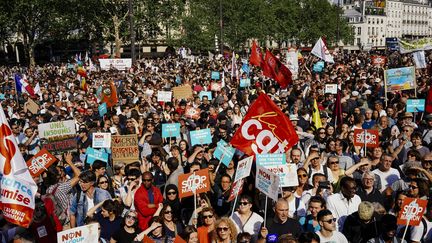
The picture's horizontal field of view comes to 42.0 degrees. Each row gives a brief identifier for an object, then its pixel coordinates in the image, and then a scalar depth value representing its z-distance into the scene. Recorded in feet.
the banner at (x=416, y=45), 81.30
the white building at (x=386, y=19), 425.28
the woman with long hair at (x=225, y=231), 19.11
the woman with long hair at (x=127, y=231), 20.99
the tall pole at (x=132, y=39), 66.38
